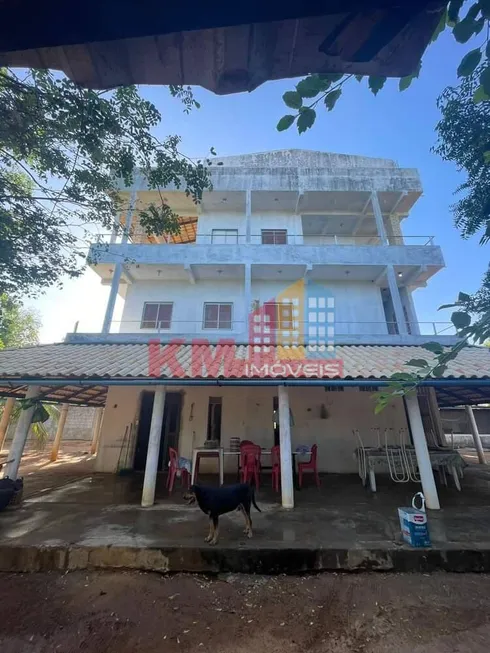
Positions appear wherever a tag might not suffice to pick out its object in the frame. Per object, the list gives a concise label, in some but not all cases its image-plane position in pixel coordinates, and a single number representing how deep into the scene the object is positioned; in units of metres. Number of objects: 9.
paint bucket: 4.16
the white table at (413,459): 7.23
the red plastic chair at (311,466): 7.36
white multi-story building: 6.60
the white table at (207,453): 7.41
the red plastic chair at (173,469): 7.10
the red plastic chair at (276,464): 7.25
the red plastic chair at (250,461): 7.27
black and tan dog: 4.41
